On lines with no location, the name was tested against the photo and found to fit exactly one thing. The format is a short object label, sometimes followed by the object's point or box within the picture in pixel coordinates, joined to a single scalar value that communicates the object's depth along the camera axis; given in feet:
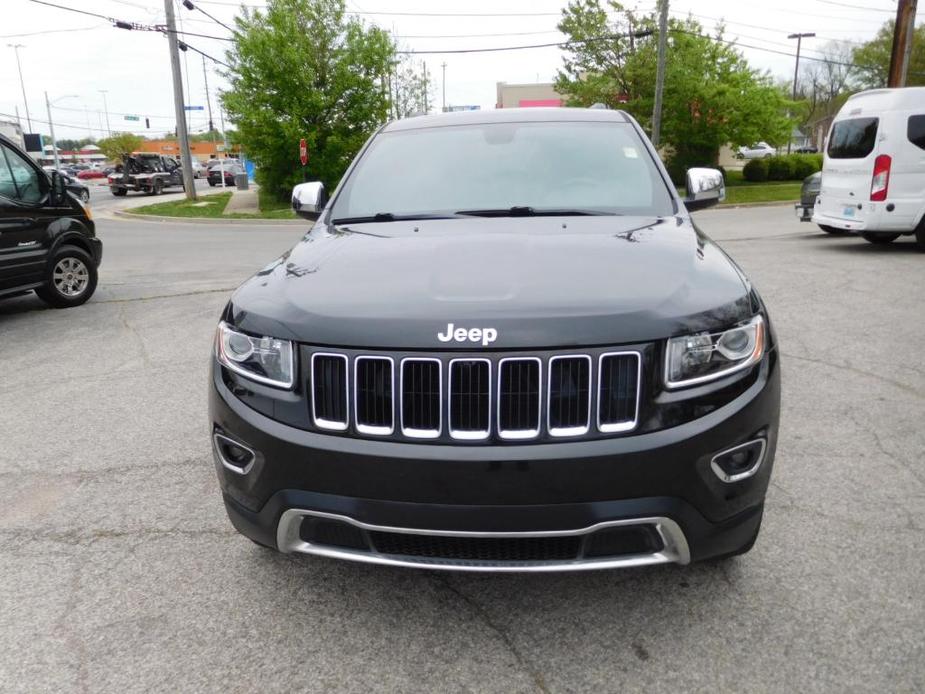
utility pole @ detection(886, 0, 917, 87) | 65.51
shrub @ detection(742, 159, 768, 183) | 107.65
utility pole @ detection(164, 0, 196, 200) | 80.59
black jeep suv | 6.86
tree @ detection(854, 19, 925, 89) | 161.58
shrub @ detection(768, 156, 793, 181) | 109.50
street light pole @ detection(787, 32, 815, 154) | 210.79
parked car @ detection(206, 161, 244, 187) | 155.38
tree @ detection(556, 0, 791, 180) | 93.97
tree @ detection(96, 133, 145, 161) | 270.26
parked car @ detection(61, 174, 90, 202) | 80.07
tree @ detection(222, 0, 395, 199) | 77.36
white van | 35.37
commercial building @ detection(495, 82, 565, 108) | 194.18
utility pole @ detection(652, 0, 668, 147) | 83.23
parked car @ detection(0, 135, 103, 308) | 24.82
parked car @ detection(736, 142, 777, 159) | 206.60
